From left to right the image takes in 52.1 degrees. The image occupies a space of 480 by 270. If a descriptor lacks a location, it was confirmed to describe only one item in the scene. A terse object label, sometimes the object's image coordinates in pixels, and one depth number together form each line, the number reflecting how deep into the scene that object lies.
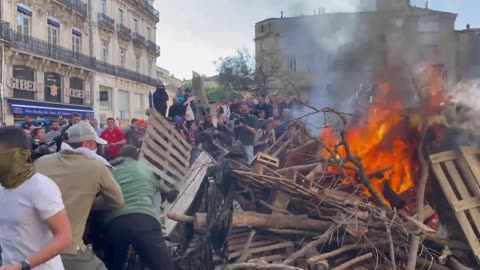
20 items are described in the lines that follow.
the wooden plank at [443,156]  6.04
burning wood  5.50
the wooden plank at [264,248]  5.57
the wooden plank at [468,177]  5.84
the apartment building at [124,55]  35.22
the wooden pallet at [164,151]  7.89
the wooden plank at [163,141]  8.04
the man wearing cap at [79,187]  3.49
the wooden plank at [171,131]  8.17
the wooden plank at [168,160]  7.95
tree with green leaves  25.25
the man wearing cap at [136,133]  9.16
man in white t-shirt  2.69
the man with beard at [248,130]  10.05
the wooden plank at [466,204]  5.70
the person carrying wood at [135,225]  4.35
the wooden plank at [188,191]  6.29
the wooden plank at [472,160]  5.85
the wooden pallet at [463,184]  5.64
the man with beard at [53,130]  9.63
